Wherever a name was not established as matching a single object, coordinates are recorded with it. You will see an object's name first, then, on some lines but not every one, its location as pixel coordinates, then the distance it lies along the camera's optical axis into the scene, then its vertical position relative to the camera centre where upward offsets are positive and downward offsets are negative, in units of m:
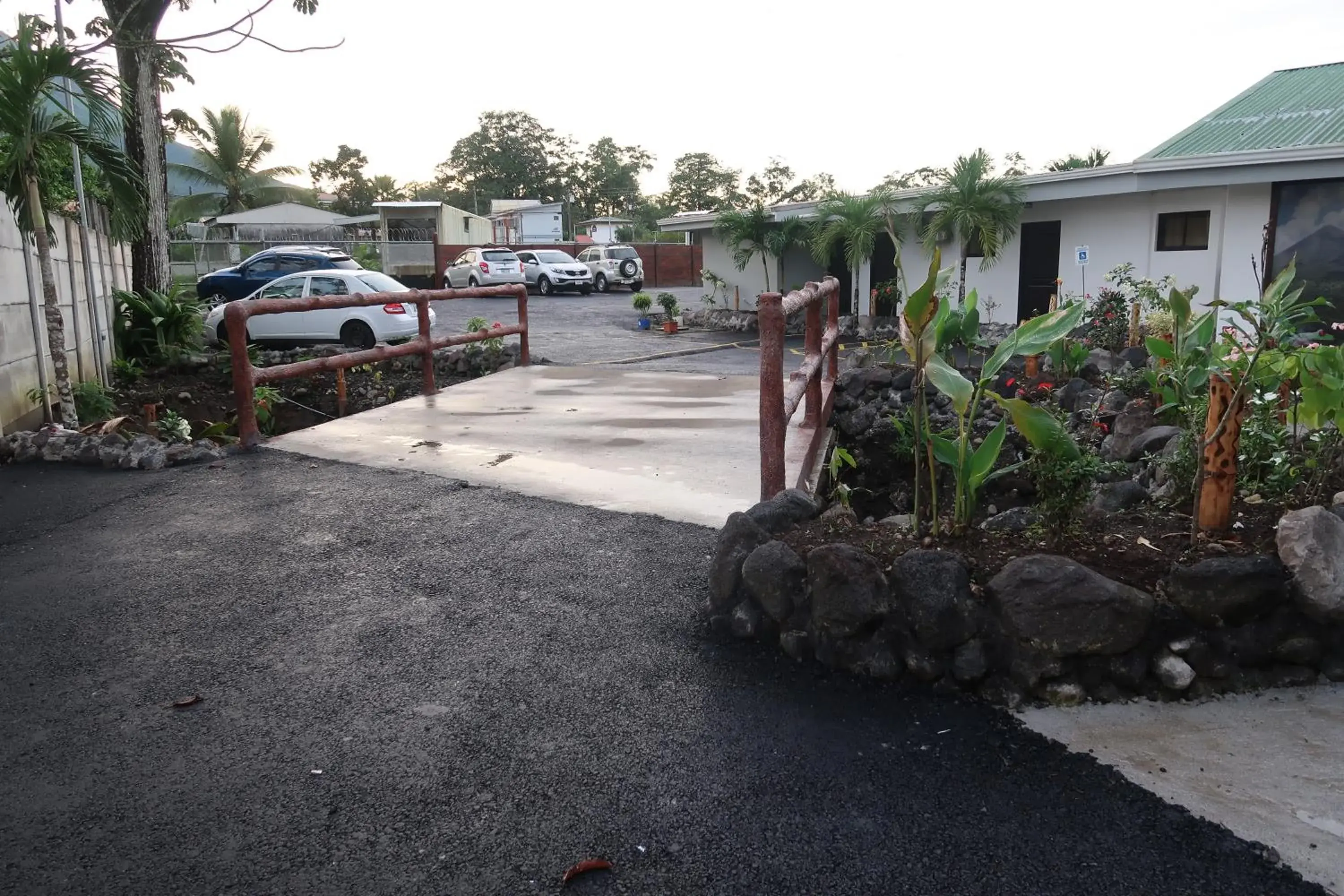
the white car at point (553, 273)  35.12 +0.69
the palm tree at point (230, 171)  43.09 +5.55
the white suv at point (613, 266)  36.91 +0.95
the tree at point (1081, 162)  28.03 +3.60
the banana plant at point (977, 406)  3.39 -0.42
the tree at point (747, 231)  23.73 +1.41
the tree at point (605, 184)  78.75 +8.51
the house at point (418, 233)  36.16 +2.55
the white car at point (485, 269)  33.06 +0.79
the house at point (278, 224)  38.38 +2.82
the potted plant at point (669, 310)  23.31 -0.46
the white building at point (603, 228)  54.18 +3.51
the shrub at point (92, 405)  8.88 -0.96
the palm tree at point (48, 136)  7.17 +1.23
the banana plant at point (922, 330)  3.46 -0.15
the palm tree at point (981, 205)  17.72 +1.47
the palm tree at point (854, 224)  19.88 +1.32
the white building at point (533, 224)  53.88 +3.74
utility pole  9.61 +0.33
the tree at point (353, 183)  70.62 +8.09
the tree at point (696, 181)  74.44 +8.27
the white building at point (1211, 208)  13.80 +1.21
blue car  21.52 +0.54
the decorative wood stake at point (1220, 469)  3.40 -0.62
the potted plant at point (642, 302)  24.98 -0.27
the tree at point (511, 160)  76.94 +10.26
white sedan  16.42 -0.42
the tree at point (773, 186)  66.31 +7.14
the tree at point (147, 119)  14.18 +2.58
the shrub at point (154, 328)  12.74 -0.41
